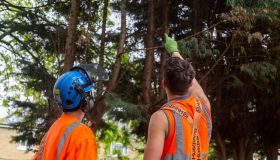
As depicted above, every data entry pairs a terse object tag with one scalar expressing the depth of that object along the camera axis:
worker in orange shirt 2.59
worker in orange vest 2.83
